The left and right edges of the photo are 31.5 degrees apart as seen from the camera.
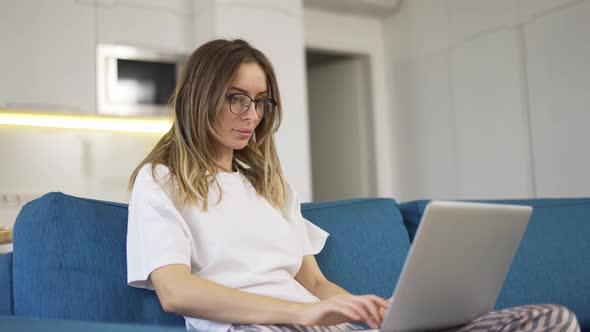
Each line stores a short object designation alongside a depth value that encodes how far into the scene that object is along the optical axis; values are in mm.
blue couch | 1947
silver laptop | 1648
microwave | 5032
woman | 1844
